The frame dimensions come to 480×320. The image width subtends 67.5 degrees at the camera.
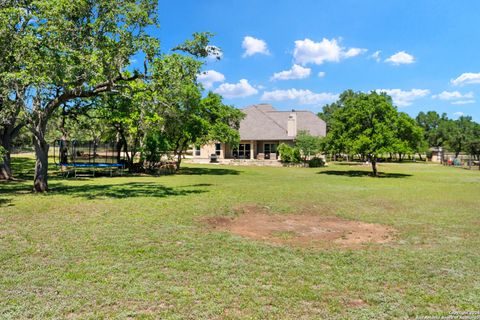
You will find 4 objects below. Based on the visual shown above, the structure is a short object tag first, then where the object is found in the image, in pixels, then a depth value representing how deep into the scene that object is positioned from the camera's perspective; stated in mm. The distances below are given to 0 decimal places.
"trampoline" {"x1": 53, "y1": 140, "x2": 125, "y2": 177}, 22666
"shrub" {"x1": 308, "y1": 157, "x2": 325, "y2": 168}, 37788
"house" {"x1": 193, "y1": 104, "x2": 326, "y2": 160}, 44031
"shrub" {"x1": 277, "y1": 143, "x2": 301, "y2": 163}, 38219
